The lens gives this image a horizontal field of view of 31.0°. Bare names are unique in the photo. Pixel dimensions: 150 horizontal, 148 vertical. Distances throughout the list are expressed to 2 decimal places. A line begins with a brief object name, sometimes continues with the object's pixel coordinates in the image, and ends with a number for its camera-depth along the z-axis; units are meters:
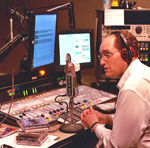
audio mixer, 1.68
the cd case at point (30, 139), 1.37
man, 1.18
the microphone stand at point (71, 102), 1.53
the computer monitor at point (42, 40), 1.94
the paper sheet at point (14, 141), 1.37
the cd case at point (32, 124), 1.43
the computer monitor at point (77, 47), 2.29
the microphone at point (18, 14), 1.89
